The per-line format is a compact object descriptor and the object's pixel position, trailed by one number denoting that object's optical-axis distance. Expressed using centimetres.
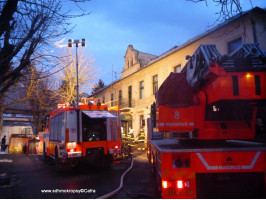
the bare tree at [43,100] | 2525
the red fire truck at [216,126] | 393
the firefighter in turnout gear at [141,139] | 1648
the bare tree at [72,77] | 2258
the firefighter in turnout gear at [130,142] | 1507
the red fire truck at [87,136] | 901
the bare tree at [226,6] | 451
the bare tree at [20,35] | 630
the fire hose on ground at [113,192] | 556
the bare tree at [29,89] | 1593
